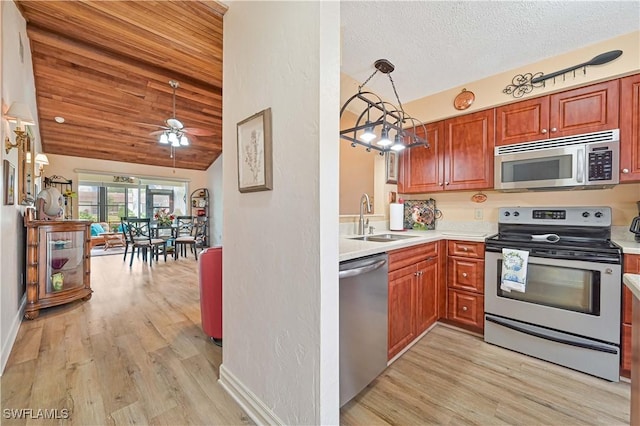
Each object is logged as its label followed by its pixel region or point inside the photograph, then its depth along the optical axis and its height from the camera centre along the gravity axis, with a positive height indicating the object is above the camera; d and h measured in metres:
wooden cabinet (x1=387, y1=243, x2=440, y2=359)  1.82 -0.64
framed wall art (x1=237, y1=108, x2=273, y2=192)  1.31 +0.31
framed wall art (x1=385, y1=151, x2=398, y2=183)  3.02 +0.53
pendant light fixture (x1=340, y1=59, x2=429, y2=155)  1.82 +0.61
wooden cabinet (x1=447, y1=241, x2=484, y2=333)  2.30 -0.66
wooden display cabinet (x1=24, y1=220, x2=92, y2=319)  2.65 -0.58
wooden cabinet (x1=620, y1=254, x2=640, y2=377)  1.68 -0.69
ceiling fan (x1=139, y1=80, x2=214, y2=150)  3.93 +1.19
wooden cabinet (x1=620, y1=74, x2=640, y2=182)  1.89 +0.61
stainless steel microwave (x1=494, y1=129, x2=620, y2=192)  1.96 +0.40
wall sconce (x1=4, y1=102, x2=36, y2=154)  1.97 +0.73
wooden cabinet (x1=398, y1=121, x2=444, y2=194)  2.89 +0.53
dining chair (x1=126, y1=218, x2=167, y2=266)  5.12 -0.59
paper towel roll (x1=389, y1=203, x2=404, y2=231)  2.94 -0.05
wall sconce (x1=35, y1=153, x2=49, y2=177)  4.19 +0.84
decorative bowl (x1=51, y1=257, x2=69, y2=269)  2.87 -0.57
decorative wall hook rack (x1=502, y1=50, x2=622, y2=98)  1.96 +1.15
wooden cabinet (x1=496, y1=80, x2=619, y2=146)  2.00 +0.82
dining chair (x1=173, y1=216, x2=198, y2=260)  5.69 -0.61
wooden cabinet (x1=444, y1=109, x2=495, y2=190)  2.55 +0.62
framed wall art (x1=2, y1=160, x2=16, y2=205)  2.01 +0.23
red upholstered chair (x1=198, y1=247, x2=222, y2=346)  2.10 -0.63
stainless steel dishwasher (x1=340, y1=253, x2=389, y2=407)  1.39 -0.64
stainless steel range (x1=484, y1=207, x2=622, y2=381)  1.73 -0.60
